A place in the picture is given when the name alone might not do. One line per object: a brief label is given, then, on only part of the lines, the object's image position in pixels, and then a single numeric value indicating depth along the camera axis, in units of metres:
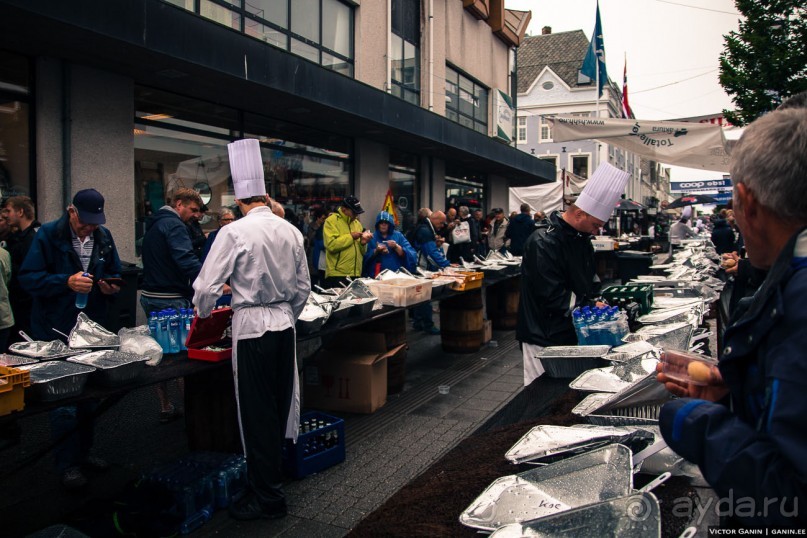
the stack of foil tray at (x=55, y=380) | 2.93
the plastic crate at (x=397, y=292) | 6.15
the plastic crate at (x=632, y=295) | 4.96
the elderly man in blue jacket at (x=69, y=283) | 4.12
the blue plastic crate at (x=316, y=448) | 4.34
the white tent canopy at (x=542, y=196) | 21.86
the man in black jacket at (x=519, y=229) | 14.30
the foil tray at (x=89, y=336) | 3.61
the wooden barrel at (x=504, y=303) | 9.95
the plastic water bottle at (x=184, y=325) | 4.10
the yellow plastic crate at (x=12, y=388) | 2.73
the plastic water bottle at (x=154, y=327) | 4.00
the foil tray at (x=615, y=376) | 2.77
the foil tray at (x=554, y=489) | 1.69
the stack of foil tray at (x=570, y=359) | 3.36
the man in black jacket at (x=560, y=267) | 3.98
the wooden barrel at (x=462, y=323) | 8.23
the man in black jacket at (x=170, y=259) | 5.11
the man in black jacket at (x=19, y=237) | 5.09
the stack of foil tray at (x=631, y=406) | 2.27
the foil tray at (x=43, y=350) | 3.35
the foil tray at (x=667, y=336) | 3.38
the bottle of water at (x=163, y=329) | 4.02
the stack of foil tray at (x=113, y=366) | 3.18
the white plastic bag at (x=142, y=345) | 3.68
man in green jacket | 7.86
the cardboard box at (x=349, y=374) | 5.80
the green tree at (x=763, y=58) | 10.53
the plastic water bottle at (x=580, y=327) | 3.78
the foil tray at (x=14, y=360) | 3.14
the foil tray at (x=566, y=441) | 1.98
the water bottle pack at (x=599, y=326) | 3.72
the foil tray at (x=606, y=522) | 1.43
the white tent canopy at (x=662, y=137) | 7.05
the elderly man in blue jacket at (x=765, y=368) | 1.03
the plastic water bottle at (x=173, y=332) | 4.05
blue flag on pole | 18.52
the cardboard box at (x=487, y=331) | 8.97
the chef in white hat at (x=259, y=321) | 3.60
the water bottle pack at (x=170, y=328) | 4.02
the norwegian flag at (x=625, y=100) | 18.56
